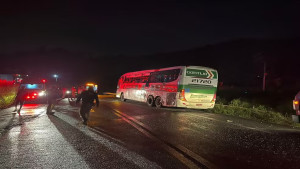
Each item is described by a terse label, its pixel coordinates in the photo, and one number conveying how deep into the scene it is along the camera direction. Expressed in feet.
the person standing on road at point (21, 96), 37.59
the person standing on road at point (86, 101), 26.67
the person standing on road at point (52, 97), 35.78
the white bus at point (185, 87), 41.71
